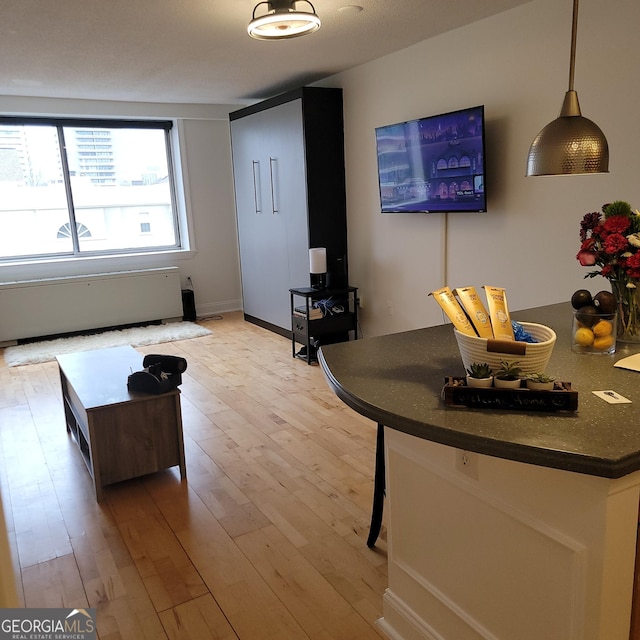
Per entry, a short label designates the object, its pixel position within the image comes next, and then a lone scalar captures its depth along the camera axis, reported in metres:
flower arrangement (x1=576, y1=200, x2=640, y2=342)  1.78
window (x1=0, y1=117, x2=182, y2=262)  6.13
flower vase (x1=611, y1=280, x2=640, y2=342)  1.87
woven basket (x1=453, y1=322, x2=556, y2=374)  1.42
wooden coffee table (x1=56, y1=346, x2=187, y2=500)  2.76
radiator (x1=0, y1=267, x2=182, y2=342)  5.94
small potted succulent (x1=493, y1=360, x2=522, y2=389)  1.38
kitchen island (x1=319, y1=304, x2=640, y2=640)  1.22
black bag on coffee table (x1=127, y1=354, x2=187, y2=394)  2.84
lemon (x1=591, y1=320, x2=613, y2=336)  1.80
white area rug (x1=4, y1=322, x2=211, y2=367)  5.48
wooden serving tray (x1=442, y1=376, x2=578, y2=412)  1.34
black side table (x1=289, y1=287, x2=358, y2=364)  4.89
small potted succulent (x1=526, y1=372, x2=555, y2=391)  1.36
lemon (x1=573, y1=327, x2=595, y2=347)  1.82
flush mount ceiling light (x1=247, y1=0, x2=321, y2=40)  2.68
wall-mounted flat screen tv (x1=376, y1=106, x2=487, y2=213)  3.66
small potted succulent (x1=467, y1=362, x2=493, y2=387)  1.40
